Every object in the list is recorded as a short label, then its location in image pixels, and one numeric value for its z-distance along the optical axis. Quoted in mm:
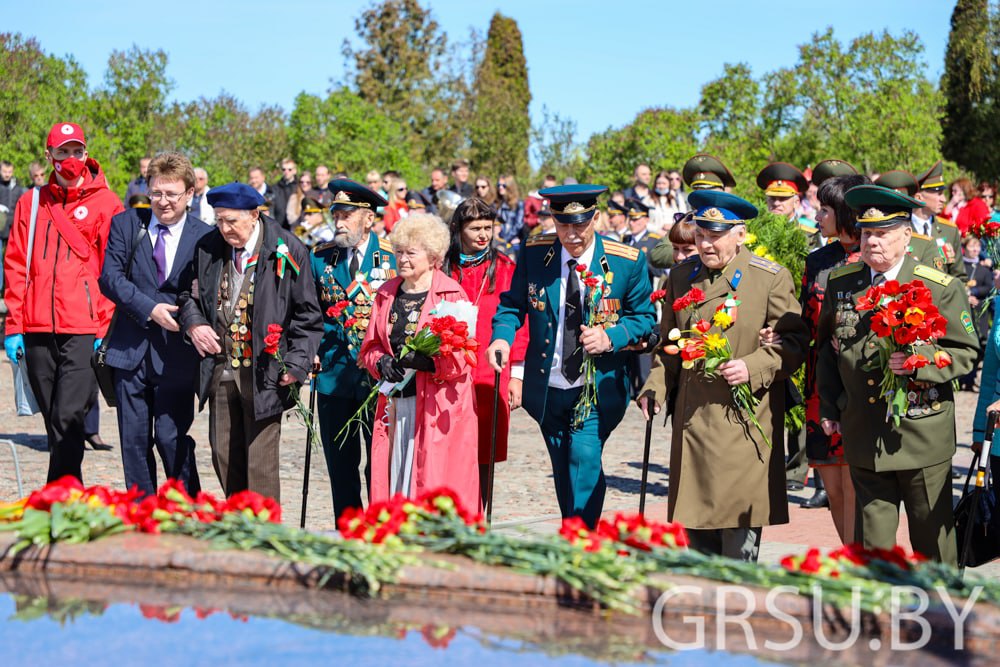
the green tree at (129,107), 27016
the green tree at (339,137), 29172
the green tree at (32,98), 26109
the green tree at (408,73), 53562
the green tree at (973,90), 50656
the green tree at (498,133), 38906
